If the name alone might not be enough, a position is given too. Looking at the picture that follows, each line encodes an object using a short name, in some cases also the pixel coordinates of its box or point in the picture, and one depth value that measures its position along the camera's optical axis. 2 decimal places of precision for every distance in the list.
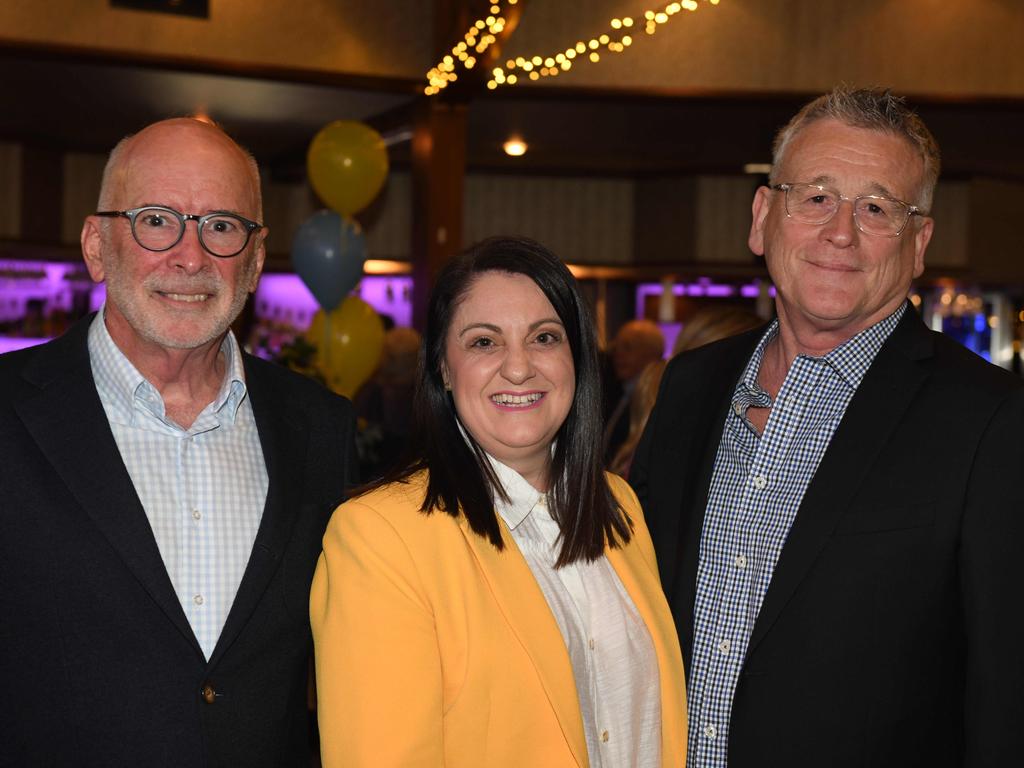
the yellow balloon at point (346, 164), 6.55
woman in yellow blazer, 1.79
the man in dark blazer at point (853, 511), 1.98
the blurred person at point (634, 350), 7.18
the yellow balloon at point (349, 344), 6.49
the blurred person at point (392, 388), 6.52
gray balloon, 6.46
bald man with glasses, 1.92
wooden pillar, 7.59
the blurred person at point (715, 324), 3.94
